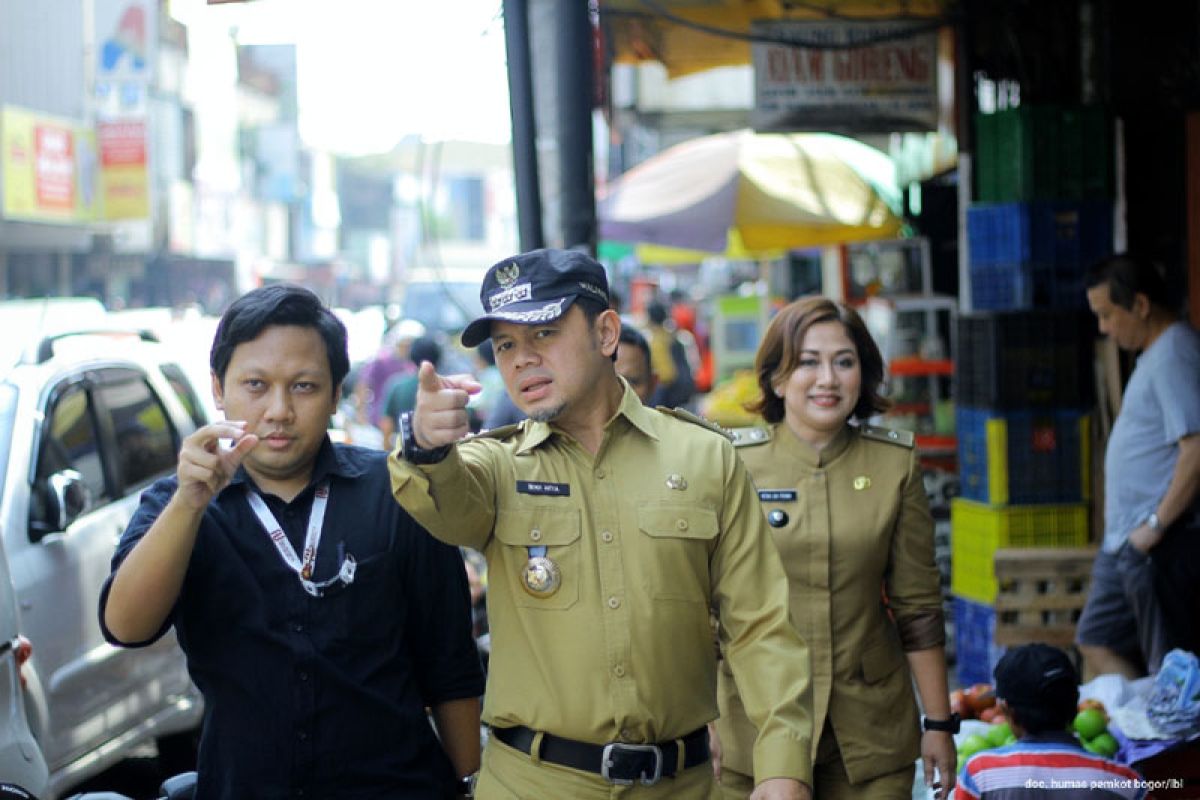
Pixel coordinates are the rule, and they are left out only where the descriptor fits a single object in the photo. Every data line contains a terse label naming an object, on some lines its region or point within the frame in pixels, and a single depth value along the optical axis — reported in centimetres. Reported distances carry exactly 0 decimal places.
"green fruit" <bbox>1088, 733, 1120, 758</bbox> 612
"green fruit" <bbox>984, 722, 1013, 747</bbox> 616
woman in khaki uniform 430
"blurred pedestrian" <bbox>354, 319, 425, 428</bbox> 1736
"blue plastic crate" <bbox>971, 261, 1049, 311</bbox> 859
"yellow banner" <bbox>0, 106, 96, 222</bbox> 2991
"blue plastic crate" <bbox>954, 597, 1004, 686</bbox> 862
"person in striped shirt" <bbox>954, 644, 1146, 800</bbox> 468
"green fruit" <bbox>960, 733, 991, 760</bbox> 610
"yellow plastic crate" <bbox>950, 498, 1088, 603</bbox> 868
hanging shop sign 978
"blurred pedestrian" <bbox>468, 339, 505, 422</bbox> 1478
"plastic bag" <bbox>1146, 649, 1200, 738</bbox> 586
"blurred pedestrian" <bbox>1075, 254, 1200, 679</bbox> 673
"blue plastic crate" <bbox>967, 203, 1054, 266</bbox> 853
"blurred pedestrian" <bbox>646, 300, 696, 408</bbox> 1677
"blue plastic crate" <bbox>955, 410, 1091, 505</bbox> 866
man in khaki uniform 311
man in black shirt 310
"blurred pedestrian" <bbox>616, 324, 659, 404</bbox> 693
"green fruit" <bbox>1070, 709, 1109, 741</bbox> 611
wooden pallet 793
